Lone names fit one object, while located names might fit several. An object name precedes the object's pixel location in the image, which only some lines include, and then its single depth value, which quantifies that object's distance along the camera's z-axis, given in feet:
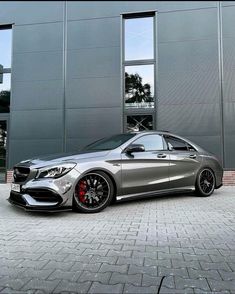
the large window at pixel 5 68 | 36.27
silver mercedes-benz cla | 17.33
